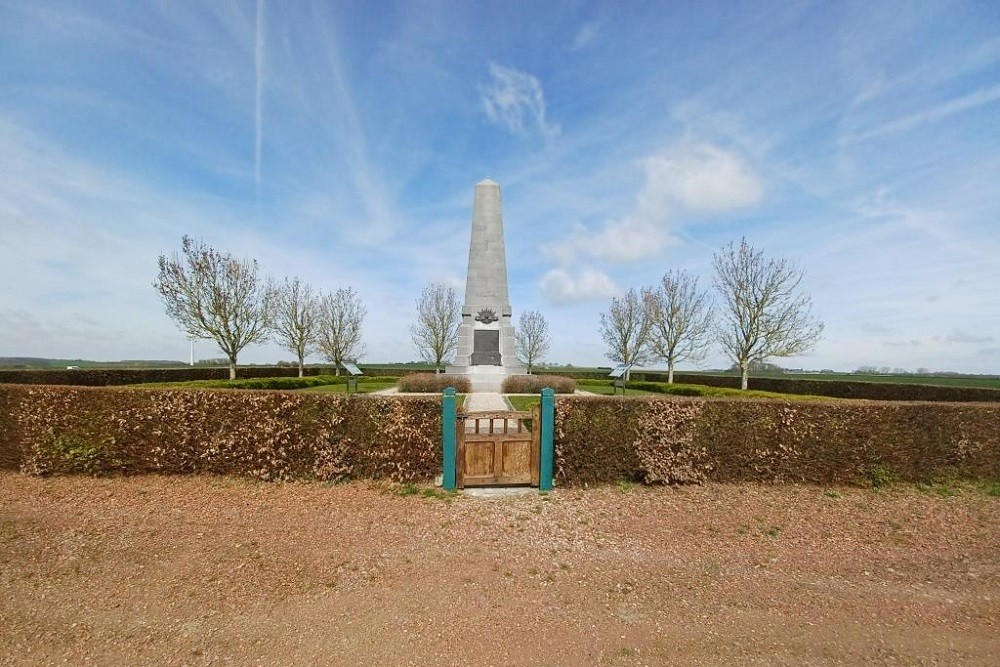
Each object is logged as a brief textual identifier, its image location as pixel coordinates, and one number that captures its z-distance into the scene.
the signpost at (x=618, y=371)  16.08
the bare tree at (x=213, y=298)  24.36
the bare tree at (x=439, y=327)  35.84
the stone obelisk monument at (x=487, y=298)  23.34
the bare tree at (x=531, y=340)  41.25
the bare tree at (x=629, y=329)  33.50
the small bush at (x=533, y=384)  20.50
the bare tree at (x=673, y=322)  31.73
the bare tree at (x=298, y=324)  33.41
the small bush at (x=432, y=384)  20.62
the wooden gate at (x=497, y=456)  7.10
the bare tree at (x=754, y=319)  22.95
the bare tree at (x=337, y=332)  34.42
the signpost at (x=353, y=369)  16.80
